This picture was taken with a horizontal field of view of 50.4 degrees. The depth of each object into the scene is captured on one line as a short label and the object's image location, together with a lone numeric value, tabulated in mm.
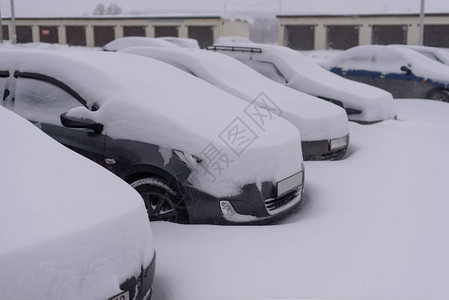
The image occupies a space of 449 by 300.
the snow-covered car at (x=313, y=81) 7711
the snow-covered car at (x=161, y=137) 3666
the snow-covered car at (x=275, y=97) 5711
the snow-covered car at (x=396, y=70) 10523
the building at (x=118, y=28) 36062
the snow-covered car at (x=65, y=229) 1932
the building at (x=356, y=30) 31609
